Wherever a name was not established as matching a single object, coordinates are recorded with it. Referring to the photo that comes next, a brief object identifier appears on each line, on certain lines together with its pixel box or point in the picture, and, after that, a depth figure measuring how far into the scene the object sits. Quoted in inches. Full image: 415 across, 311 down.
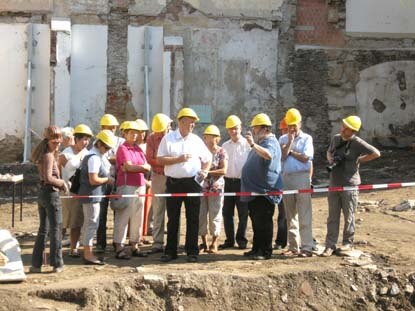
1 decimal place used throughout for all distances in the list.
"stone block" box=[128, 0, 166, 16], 733.3
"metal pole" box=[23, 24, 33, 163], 700.0
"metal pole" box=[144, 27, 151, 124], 725.3
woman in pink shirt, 352.8
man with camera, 354.0
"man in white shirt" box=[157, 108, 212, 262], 347.6
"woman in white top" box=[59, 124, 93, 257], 354.9
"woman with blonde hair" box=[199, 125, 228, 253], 371.9
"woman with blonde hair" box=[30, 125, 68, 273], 313.4
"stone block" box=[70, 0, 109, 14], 721.0
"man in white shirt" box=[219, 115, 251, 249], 385.1
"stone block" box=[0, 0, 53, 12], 709.9
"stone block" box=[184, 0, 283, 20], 742.5
